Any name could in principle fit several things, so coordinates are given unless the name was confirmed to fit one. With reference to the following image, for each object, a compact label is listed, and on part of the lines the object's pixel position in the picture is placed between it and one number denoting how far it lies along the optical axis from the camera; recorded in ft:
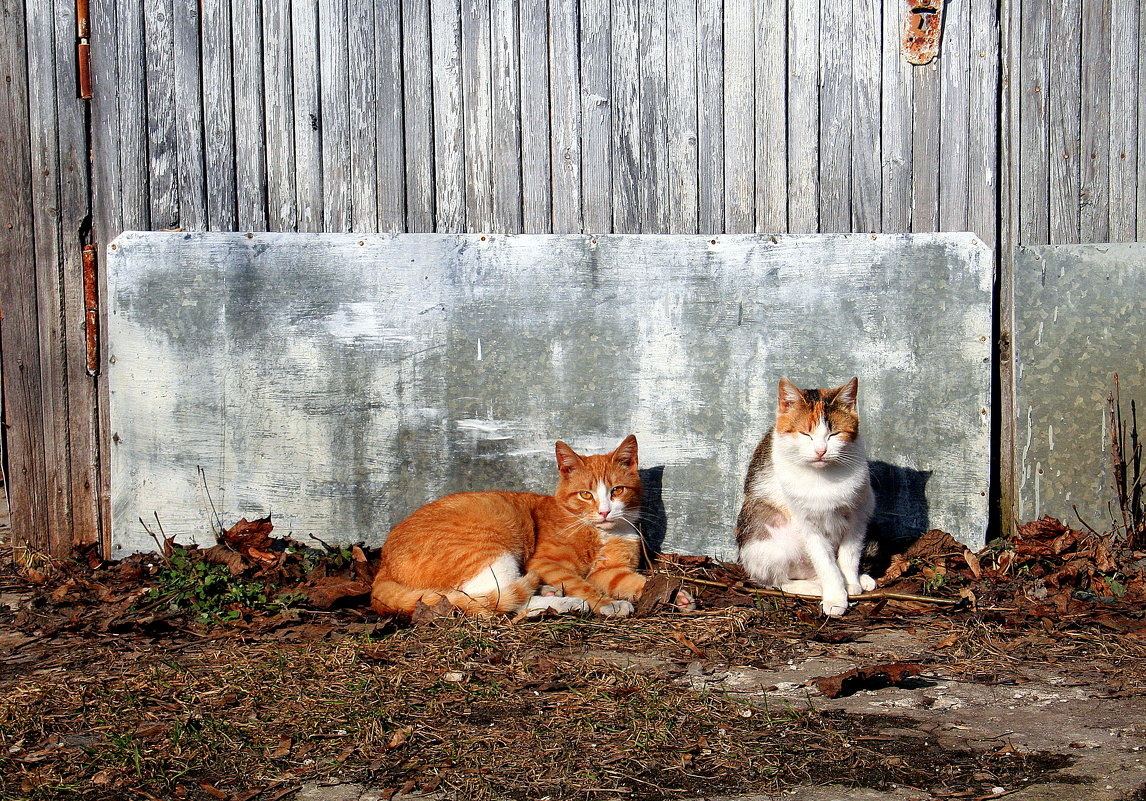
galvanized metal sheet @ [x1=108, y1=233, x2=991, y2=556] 15.26
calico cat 13.12
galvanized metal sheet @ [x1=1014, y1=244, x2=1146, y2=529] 15.06
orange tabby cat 12.78
